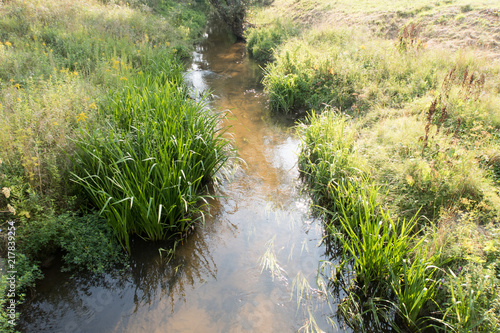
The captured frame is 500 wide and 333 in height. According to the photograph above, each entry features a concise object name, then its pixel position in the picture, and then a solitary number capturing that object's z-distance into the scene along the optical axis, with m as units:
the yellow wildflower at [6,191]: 2.84
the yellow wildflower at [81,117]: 4.02
